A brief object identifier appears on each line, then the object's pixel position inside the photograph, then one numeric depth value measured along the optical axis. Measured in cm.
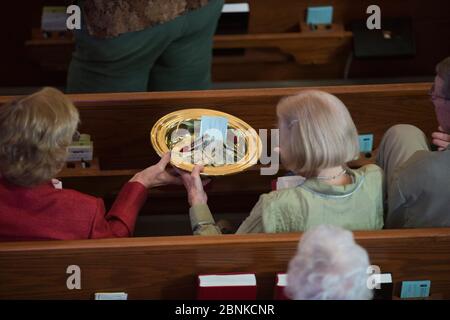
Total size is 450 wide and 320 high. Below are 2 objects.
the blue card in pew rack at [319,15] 818
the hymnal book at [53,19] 796
